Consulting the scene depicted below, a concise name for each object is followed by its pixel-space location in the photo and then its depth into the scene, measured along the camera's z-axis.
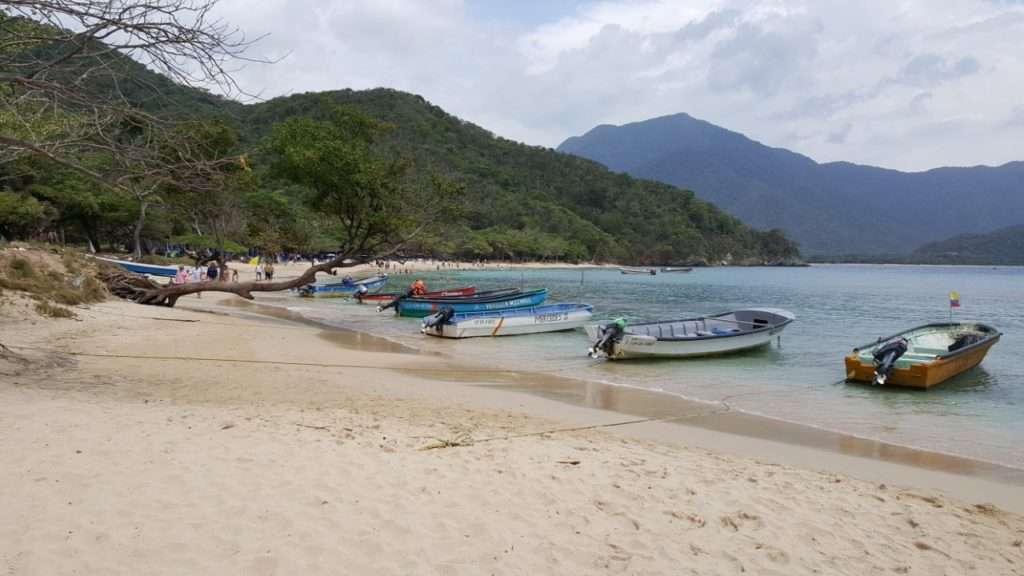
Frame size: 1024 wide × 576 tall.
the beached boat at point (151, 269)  30.08
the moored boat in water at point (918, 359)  12.43
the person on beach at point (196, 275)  26.78
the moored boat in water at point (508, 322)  19.22
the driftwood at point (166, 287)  18.98
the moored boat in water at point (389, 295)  28.69
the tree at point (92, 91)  5.48
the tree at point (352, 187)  20.47
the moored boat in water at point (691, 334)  15.11
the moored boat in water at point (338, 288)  34.88
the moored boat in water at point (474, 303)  23.27
